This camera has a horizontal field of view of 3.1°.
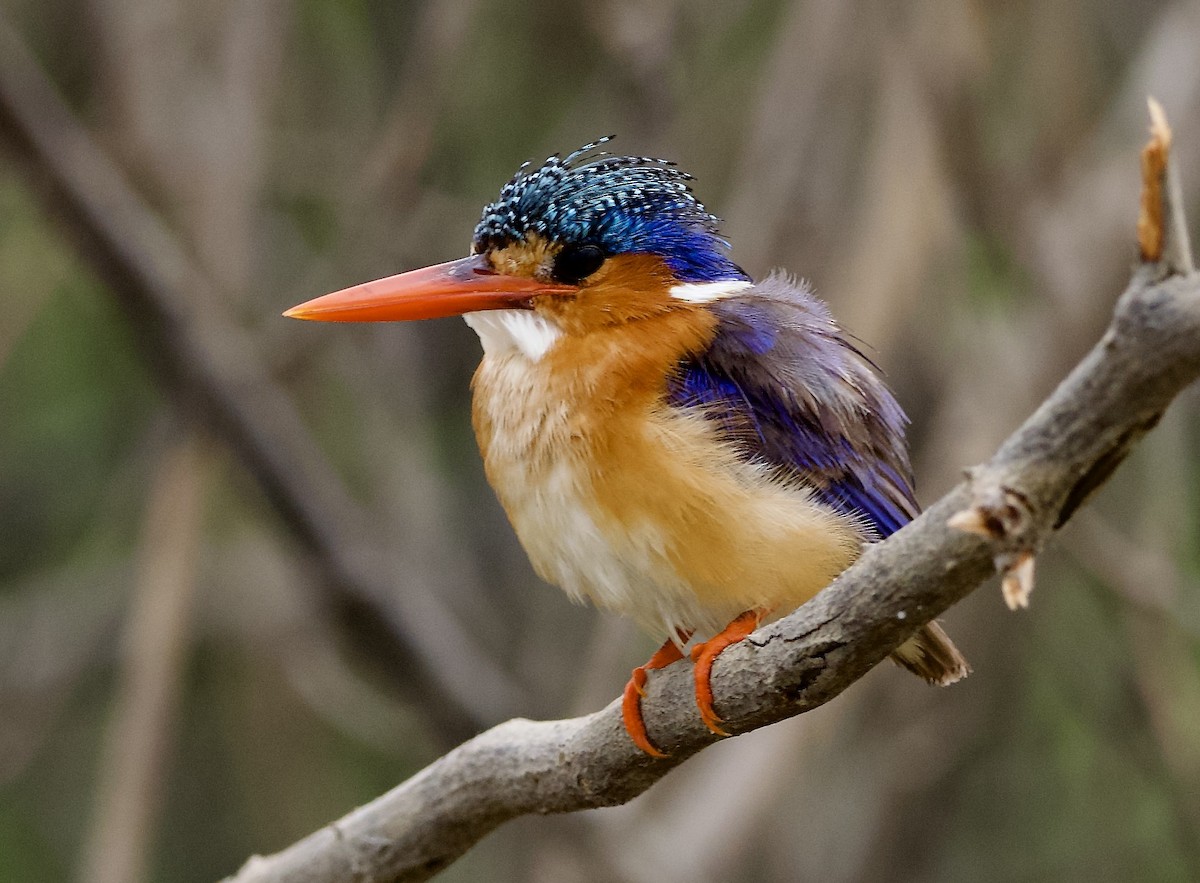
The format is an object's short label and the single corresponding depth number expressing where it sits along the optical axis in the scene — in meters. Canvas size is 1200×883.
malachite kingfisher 3.13
